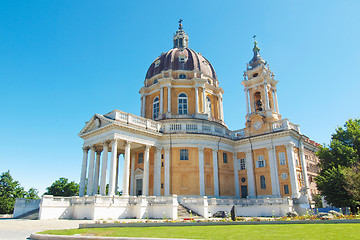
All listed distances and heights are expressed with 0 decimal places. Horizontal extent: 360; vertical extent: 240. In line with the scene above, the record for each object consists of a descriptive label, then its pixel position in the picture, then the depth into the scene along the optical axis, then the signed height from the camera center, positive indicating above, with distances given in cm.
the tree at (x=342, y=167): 2553 +311
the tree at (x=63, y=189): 6106 +289
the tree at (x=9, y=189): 4788 +245
